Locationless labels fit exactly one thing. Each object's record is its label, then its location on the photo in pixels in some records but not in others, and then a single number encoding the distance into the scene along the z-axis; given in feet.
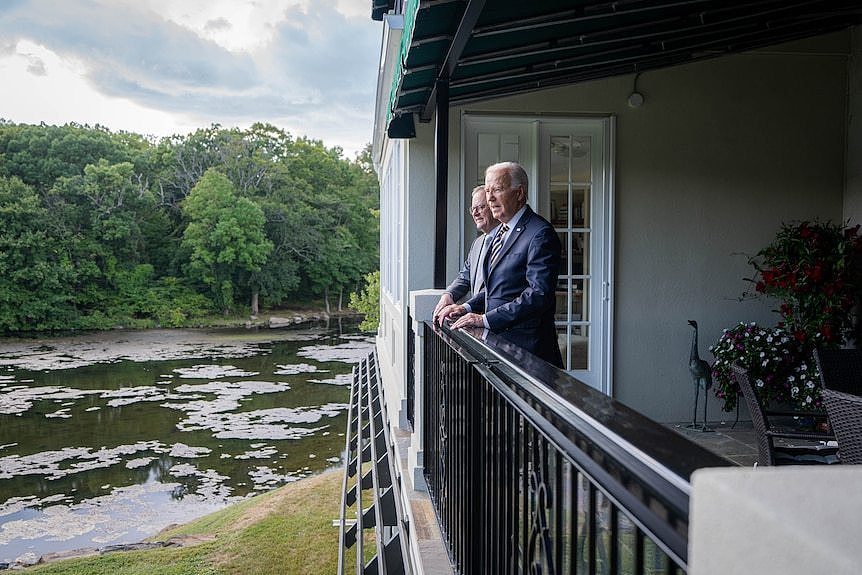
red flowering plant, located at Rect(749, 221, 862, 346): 16.69
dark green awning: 11.77
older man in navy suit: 9.76
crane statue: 18.20
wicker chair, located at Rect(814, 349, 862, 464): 8.45
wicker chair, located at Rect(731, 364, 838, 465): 10.44
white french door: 18.60
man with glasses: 12.12
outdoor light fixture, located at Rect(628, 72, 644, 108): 18.45
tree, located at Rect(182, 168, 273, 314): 112.47
